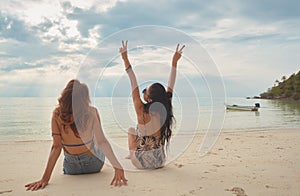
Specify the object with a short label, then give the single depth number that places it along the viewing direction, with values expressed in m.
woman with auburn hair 3.07
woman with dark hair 3.42
